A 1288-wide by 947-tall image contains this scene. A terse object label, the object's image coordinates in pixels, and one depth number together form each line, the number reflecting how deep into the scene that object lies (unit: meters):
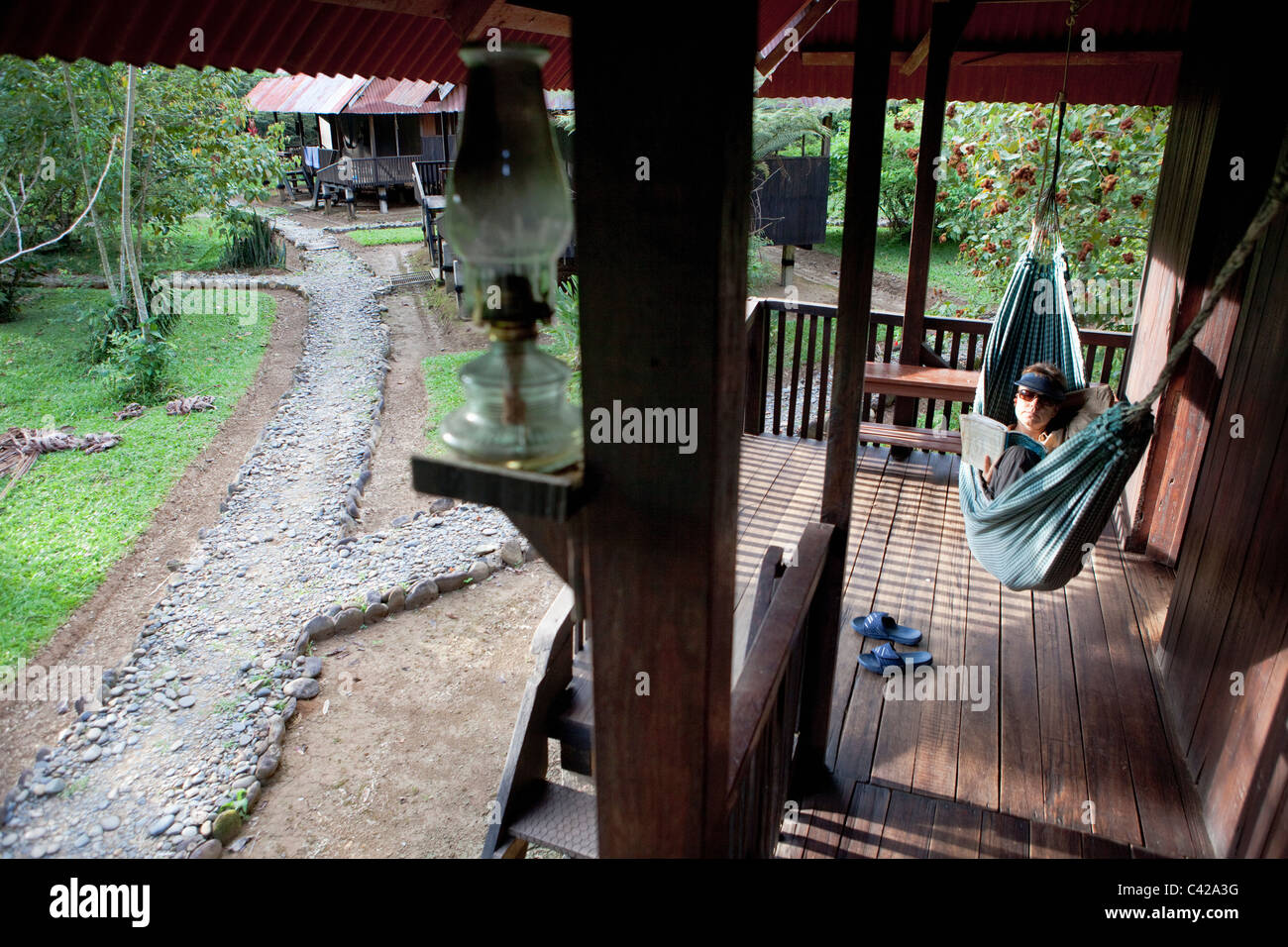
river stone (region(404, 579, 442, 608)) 4.63
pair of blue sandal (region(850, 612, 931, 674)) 2.81
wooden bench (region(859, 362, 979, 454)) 4.32
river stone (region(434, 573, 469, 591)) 4.77
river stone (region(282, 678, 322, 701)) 3.93
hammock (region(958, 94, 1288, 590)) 2.25
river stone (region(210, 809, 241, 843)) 3.17
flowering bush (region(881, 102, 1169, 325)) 5.93
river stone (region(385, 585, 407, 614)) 4.59
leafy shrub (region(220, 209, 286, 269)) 12.24
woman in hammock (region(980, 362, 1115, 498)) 3.14
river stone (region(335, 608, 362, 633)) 4.40
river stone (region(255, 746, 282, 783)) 3.44
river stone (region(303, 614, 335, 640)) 4.31
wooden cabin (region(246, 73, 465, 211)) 16.33
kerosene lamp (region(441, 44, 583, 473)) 0.80
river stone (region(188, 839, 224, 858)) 3.04
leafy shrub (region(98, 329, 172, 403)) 7.43
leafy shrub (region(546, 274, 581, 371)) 7.27
